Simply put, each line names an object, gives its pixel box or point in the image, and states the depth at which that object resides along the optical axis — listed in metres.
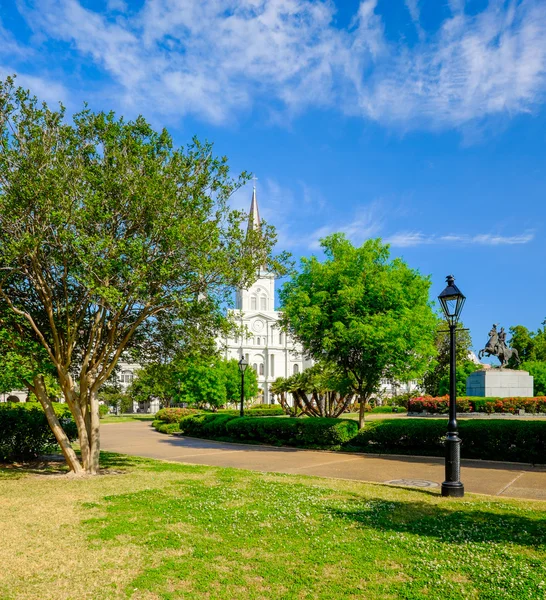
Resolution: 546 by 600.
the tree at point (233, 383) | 66.56
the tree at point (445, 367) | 56.03
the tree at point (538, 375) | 53.50
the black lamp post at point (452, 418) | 10.94
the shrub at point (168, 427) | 32.90
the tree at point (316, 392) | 29.28
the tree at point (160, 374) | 16.69
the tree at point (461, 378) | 55.34
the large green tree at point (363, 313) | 20.28
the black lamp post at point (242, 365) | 28.69
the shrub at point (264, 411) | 60.44
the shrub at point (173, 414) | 37.28
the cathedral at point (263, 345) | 109.62
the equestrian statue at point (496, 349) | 38.84
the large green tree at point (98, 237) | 11.82
